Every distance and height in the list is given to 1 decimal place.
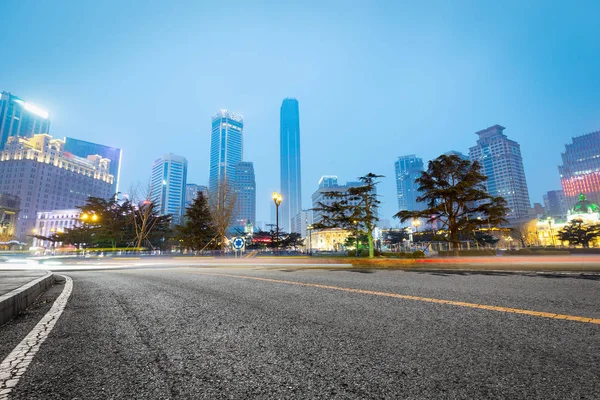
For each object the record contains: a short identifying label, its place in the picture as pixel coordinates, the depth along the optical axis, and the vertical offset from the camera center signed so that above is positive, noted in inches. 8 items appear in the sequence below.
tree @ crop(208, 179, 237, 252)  1675.7 +256.3
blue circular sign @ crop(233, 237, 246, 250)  806.5 +24.7
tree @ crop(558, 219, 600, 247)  1826.8 +62.8
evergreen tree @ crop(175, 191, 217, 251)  1733.5 +143.0
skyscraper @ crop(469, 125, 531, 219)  7121.1 +1794.2
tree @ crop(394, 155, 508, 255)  1091.9 +195.4
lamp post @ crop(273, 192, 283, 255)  1104.3 +201.5
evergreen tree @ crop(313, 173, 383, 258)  1204.5 +157.7
